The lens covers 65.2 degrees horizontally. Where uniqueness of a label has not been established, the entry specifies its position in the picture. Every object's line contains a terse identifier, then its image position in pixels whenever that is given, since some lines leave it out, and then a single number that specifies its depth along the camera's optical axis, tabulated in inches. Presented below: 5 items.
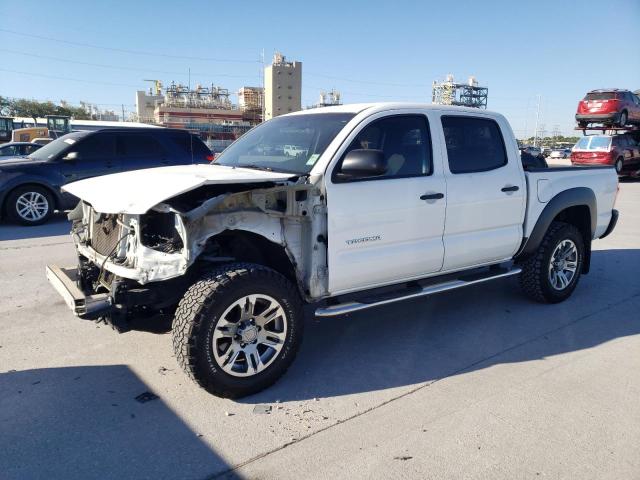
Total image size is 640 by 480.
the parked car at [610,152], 828.6
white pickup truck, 124.2
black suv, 358.9
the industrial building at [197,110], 3166.8
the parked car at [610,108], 881.5
